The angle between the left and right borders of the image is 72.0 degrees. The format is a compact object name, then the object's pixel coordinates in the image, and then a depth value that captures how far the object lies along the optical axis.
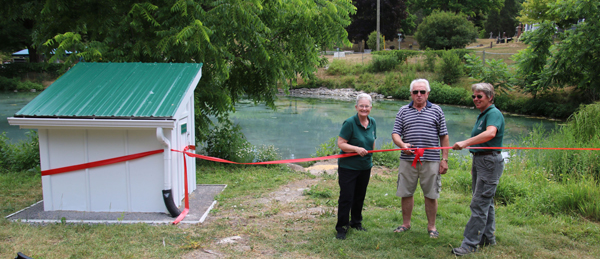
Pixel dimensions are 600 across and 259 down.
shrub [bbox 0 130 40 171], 8.60
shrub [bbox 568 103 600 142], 9.16
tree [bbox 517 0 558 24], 38.03
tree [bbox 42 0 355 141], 7.54
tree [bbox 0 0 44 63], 8.30
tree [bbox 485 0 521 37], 64.51
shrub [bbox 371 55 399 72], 35.43
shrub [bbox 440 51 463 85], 30.44
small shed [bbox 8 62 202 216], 4.91
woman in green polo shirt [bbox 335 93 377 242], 4.29
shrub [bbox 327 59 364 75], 37.03
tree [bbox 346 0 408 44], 52.20
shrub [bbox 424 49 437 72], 33.34
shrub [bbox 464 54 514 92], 23.98
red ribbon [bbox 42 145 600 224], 5.11
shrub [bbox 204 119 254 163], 9.67
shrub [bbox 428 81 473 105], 26.74
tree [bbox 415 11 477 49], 43.12
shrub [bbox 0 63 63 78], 35.56
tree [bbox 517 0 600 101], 18.20
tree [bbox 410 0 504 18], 55.31
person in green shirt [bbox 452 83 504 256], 3.86
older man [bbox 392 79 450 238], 4.23
